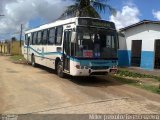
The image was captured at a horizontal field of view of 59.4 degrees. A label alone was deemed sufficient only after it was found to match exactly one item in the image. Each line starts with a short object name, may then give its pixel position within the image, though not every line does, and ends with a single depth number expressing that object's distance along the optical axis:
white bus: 6.38
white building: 10.49
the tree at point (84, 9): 10.46
